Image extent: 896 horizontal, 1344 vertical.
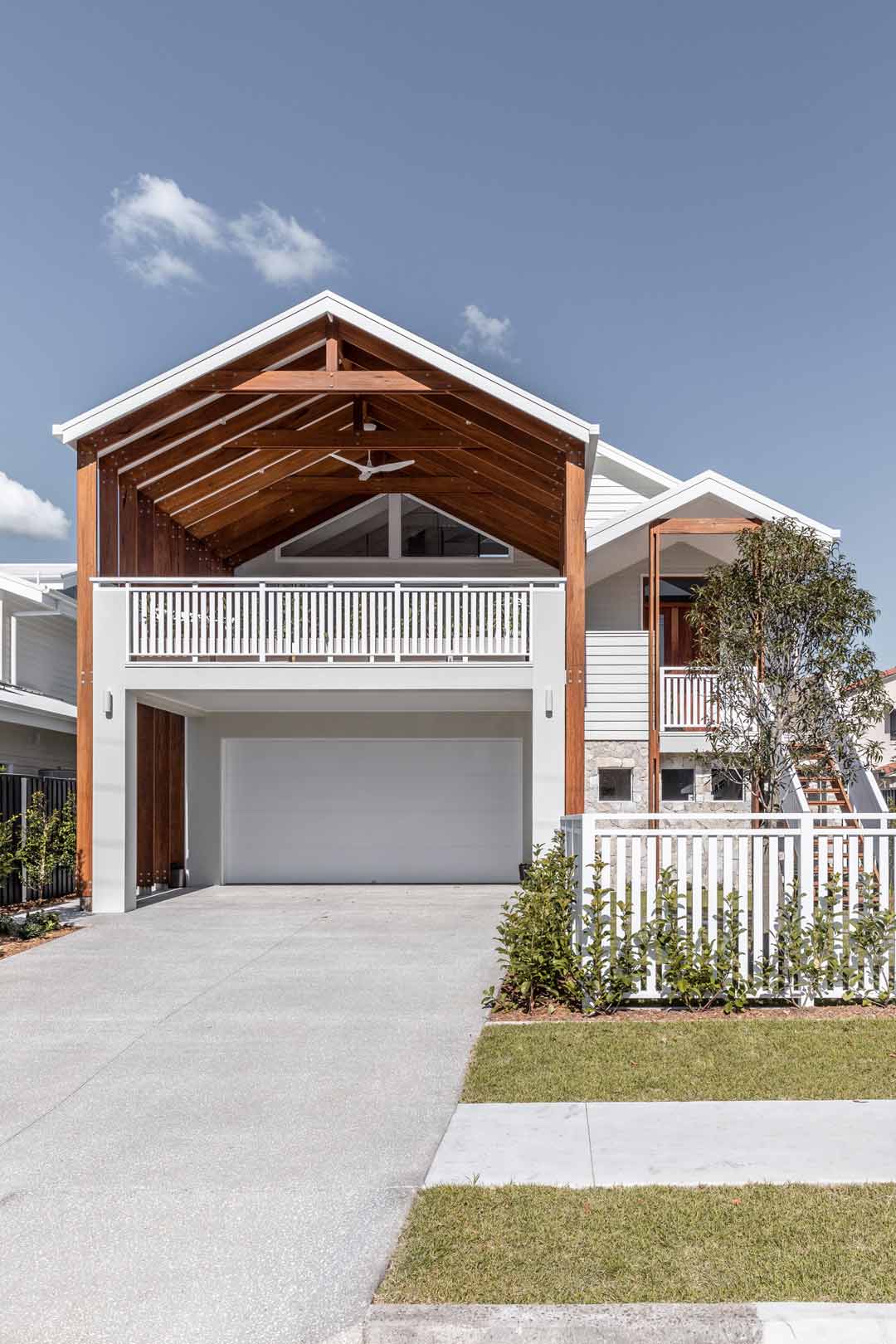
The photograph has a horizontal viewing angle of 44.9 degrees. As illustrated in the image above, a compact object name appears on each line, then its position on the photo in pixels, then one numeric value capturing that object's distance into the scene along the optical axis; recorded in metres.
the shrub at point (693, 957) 8.15
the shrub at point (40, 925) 12.51
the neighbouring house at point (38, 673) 17.59
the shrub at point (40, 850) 14.47
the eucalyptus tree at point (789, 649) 10.45
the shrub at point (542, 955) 8.38
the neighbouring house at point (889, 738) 36.12
